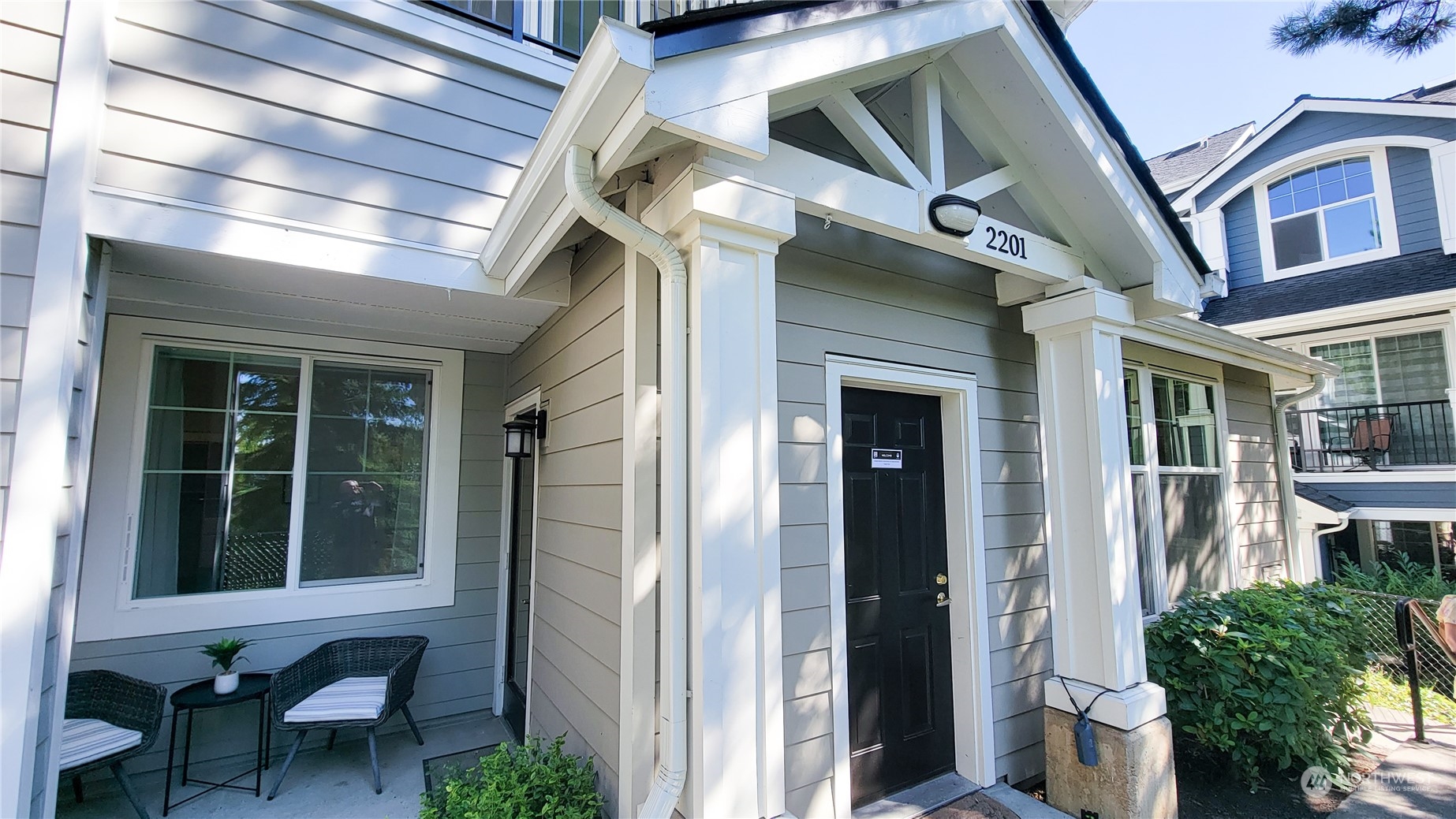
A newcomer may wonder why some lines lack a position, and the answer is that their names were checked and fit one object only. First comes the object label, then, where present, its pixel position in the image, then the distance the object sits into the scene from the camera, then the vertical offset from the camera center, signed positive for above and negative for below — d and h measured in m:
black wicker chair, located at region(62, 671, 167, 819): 2.80 -1.05
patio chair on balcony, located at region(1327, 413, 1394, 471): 7.62 +0.39
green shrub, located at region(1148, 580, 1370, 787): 3.02 -1.10
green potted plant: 3.10 -0.94
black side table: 2.99 -1.11
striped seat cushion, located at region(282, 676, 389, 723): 3.05 -1.17
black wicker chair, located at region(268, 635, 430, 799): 3.12 -1.09
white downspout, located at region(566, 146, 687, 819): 1.78 +0.02
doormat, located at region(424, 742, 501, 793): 3.14 -1.57
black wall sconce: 3.52 +0.22
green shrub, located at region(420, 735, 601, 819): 2.18 -1.17
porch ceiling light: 2.33 +0.99
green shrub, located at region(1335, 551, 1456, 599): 6.23 -1.23
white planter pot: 3.09 -1.05
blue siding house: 7.35 +2.25
